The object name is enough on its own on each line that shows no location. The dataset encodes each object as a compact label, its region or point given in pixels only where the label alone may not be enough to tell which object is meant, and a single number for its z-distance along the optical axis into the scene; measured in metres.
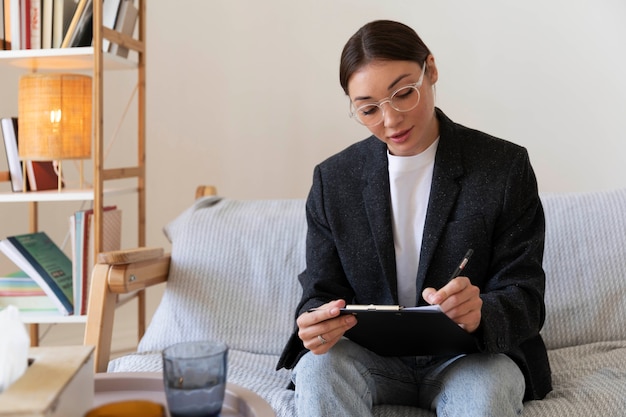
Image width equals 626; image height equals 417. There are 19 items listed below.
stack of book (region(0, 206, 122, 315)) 2.11
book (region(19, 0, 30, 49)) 2.12
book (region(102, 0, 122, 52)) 2.18
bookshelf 2.05
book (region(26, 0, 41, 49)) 2.13
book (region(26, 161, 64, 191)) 2.21
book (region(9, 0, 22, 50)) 2.12
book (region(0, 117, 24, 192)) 2.21
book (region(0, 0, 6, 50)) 2.48
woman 1.32
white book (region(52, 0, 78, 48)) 2.12
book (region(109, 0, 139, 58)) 2.20
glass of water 0.94
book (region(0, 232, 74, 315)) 2.10
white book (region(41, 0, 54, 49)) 2.12
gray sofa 1.75
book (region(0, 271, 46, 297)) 2.13
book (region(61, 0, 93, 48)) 2.10
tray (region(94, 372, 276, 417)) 1.07
